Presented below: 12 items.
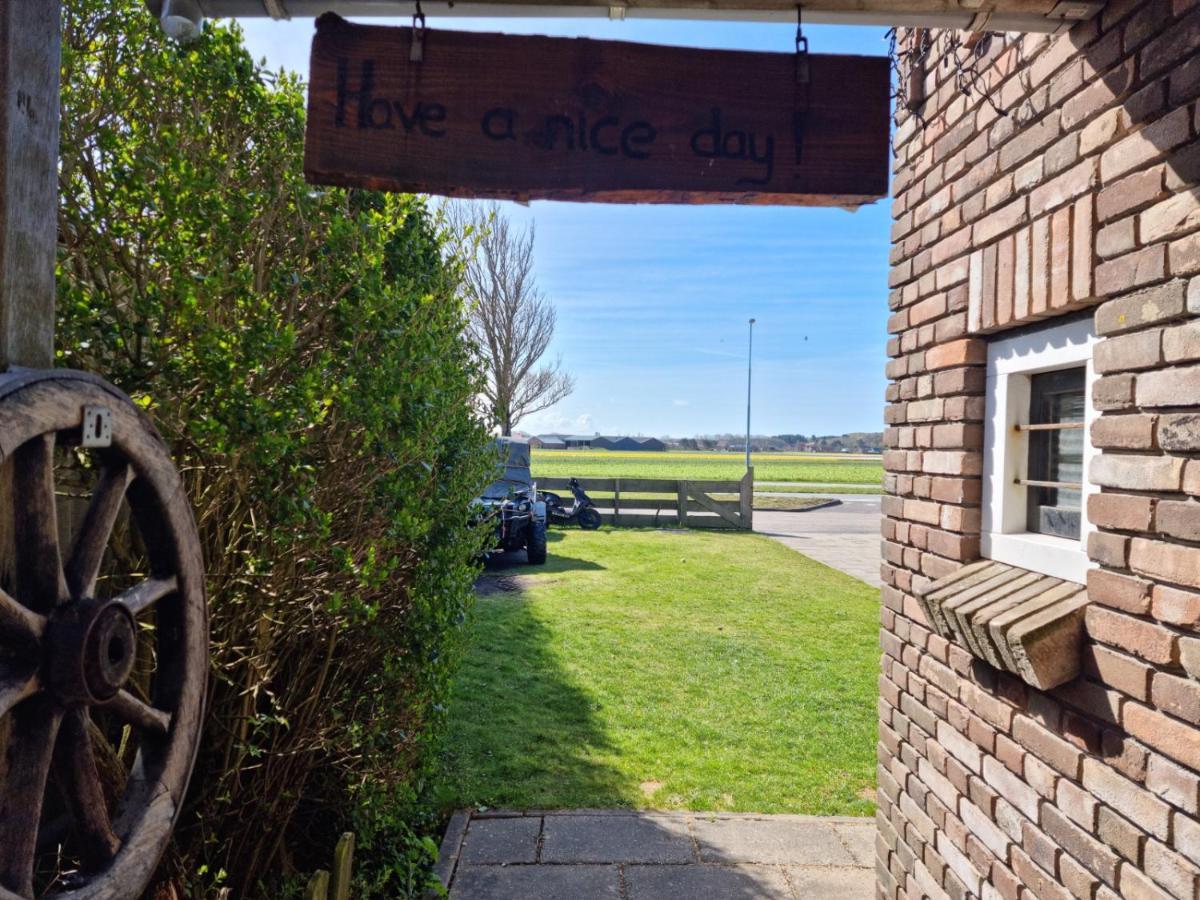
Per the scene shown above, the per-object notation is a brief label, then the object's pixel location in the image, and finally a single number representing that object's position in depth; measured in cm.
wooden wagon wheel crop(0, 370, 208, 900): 139
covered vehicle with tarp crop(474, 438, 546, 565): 1238
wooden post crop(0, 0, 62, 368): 142
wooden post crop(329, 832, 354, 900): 281
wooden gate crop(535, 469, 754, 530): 1862
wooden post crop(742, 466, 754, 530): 1848
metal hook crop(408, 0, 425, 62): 180
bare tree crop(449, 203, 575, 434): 2081
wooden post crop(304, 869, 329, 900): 254
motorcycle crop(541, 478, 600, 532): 1808
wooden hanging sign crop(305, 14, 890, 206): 180
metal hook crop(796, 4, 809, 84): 182
